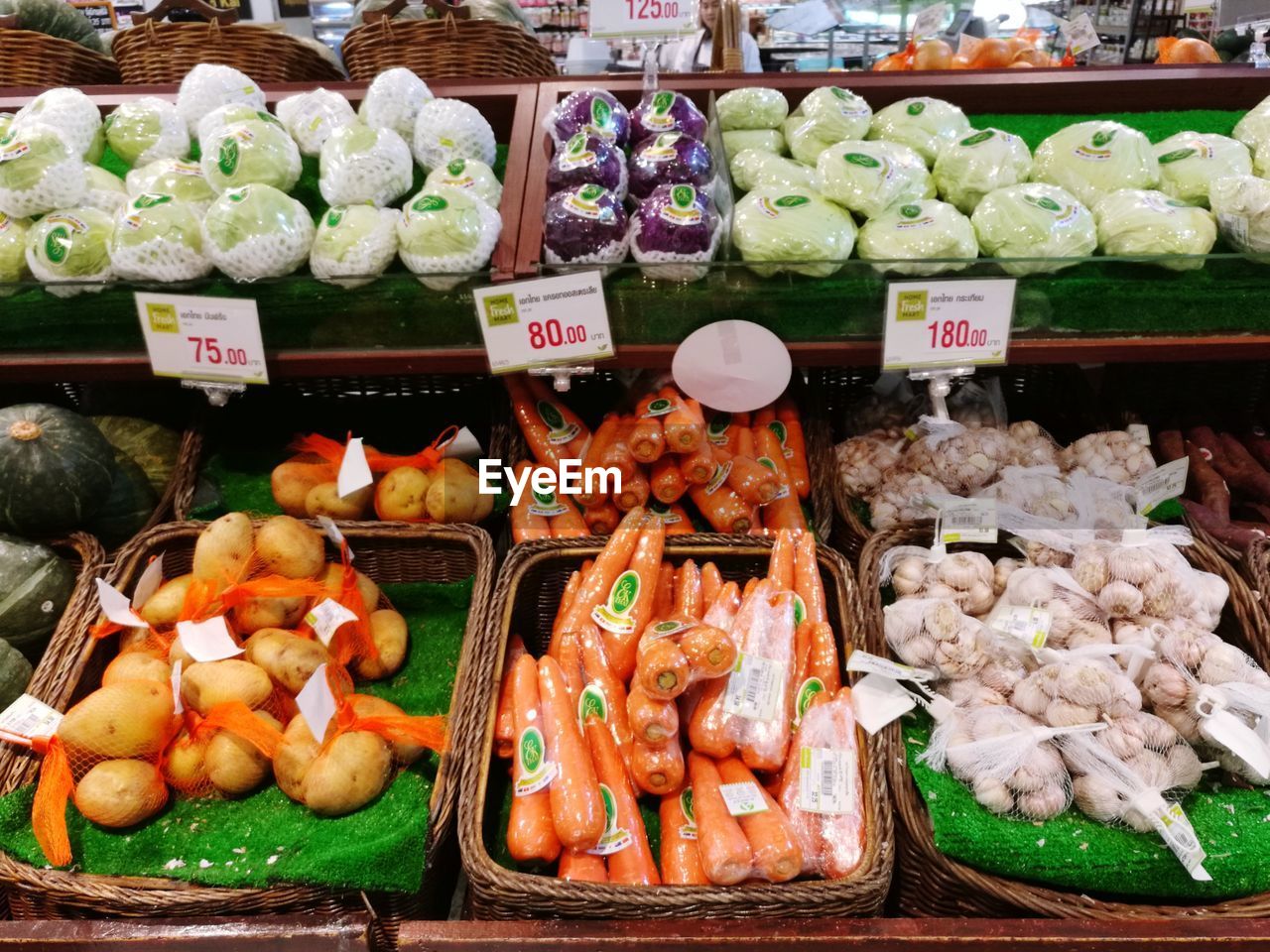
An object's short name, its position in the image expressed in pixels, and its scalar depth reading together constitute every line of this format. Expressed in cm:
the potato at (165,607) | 151
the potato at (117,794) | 124
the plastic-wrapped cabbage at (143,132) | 178
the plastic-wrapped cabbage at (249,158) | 157
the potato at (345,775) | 124
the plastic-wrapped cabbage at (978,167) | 160
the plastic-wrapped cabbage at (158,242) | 140
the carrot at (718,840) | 112
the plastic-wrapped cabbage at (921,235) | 141
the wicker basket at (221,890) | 117
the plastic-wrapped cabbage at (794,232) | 139
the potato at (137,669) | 139
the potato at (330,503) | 174
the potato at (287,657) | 140
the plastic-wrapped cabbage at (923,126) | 177
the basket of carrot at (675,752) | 112
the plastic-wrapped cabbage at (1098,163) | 160
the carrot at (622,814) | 119
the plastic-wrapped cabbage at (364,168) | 158
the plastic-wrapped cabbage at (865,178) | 153
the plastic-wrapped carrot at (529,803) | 120
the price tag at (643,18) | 167
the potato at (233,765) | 130
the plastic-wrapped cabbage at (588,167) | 156
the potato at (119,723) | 129
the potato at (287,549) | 154
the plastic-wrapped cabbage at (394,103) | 179
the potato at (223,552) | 152
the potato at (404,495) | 173
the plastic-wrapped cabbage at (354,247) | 143
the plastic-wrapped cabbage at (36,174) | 152
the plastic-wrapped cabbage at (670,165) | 160
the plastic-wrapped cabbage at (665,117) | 175
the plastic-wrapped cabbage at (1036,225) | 142
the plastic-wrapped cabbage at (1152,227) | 139
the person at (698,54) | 486
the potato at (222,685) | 135
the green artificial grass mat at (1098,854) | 116
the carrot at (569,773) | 118
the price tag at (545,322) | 133
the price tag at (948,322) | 130
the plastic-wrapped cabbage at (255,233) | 138
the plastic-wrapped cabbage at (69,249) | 147
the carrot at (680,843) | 119
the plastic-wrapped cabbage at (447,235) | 138
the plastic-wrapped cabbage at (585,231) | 141
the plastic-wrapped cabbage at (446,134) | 175
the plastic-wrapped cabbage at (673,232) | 140
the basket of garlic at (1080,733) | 117
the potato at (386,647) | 154
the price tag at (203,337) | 139
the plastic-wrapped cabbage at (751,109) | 190
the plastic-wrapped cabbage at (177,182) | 154
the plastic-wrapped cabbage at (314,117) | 179
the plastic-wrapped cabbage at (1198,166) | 160
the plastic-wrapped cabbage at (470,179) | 157
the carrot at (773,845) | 113
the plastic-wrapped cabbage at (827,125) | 182
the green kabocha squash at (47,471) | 160
